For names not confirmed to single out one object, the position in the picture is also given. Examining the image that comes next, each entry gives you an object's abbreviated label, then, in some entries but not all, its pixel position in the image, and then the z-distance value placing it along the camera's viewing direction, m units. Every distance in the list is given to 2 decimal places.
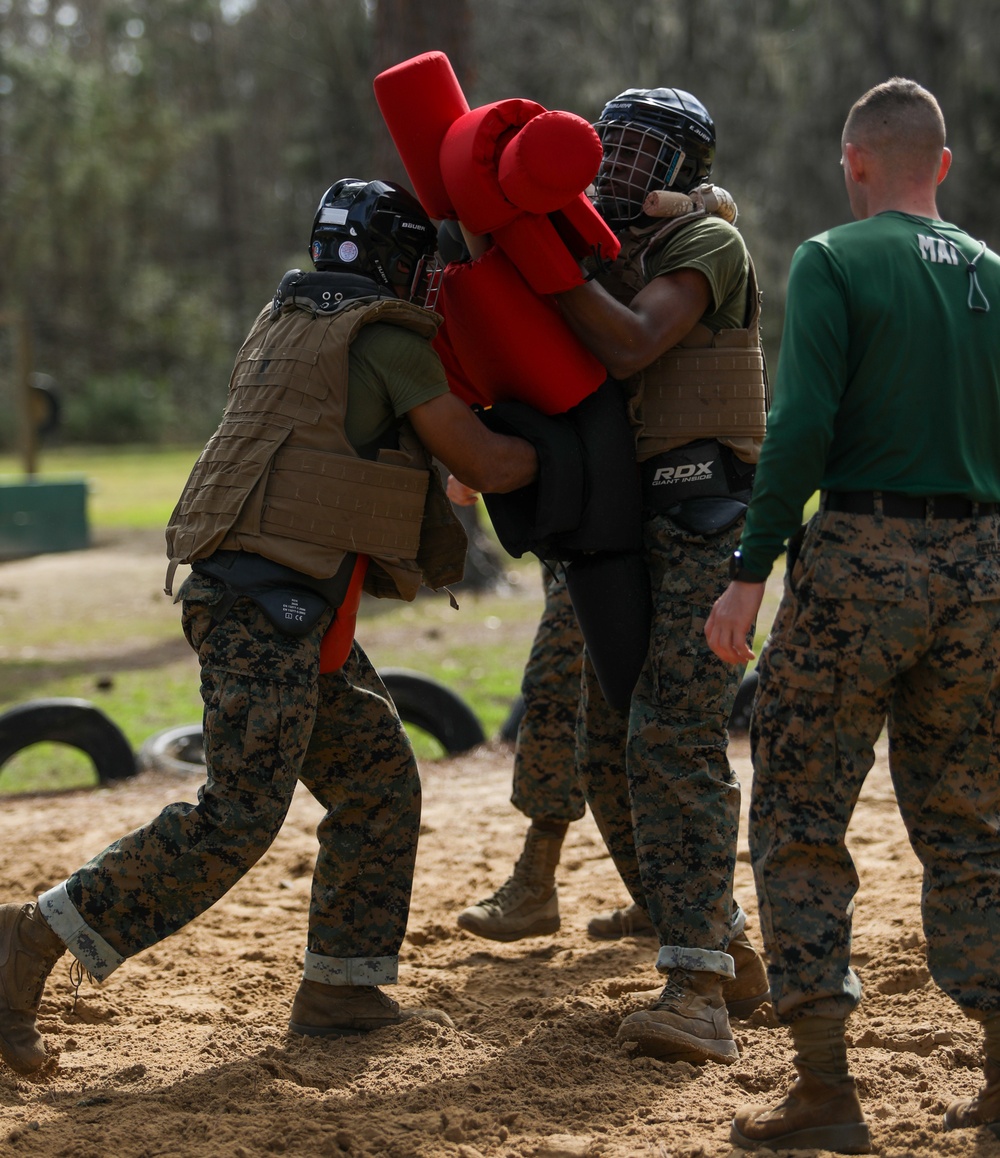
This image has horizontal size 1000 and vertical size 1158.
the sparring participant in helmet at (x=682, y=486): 7.29
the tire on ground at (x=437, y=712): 13.63
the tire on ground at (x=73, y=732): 12.74
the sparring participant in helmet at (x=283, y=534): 6.96
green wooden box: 30.16
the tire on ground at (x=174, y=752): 13.73
